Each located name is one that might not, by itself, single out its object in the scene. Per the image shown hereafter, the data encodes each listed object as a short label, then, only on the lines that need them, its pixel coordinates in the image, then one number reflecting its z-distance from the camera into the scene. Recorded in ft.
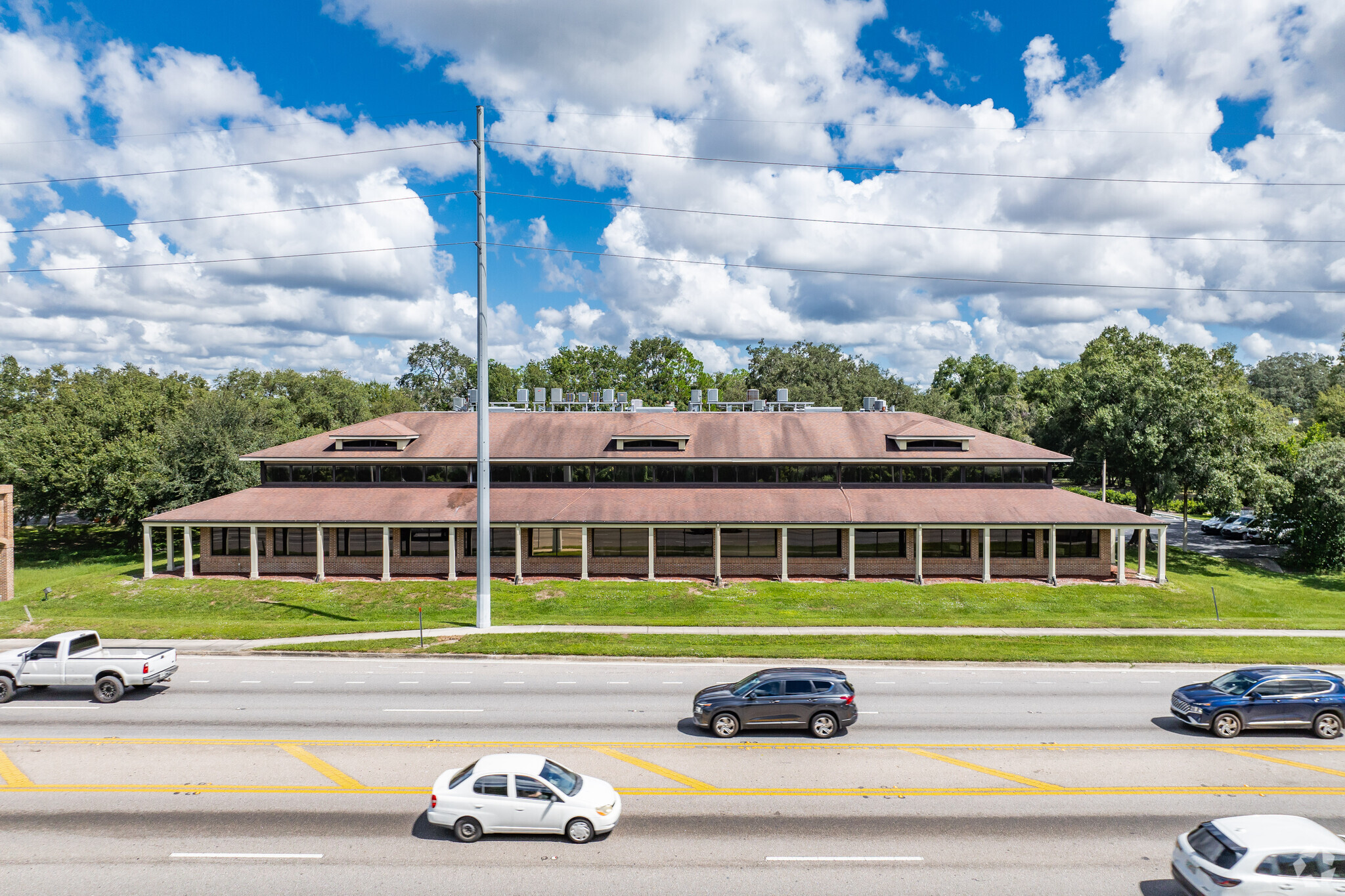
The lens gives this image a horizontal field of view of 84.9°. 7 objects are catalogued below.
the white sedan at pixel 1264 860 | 33.17
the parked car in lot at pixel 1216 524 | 187.21
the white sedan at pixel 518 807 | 41.37
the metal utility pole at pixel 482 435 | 96.07
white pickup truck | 66.39
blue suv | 59.41
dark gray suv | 58.39
